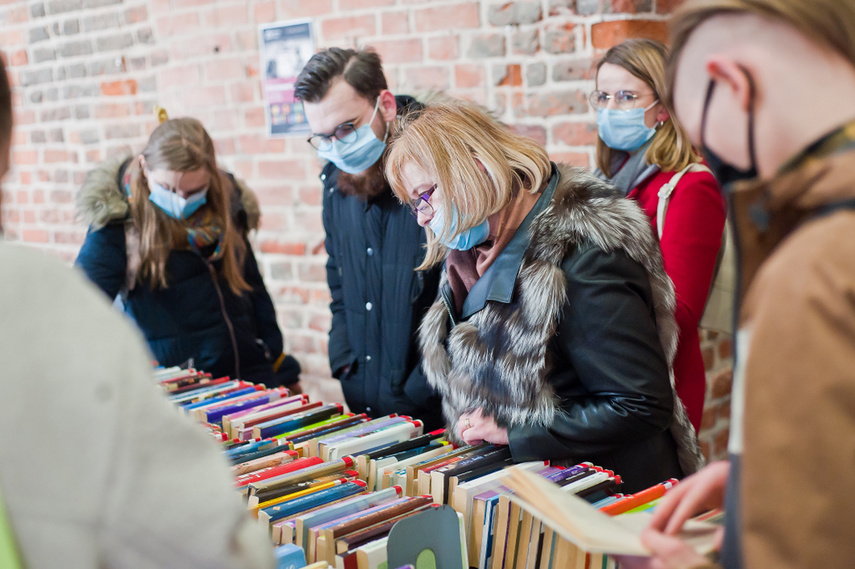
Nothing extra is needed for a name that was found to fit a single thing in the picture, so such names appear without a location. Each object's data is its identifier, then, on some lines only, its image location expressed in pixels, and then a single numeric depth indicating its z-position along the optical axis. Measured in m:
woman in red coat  2.13
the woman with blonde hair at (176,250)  2.48
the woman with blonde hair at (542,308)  1.57
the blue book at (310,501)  1.34
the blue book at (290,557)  1.18
